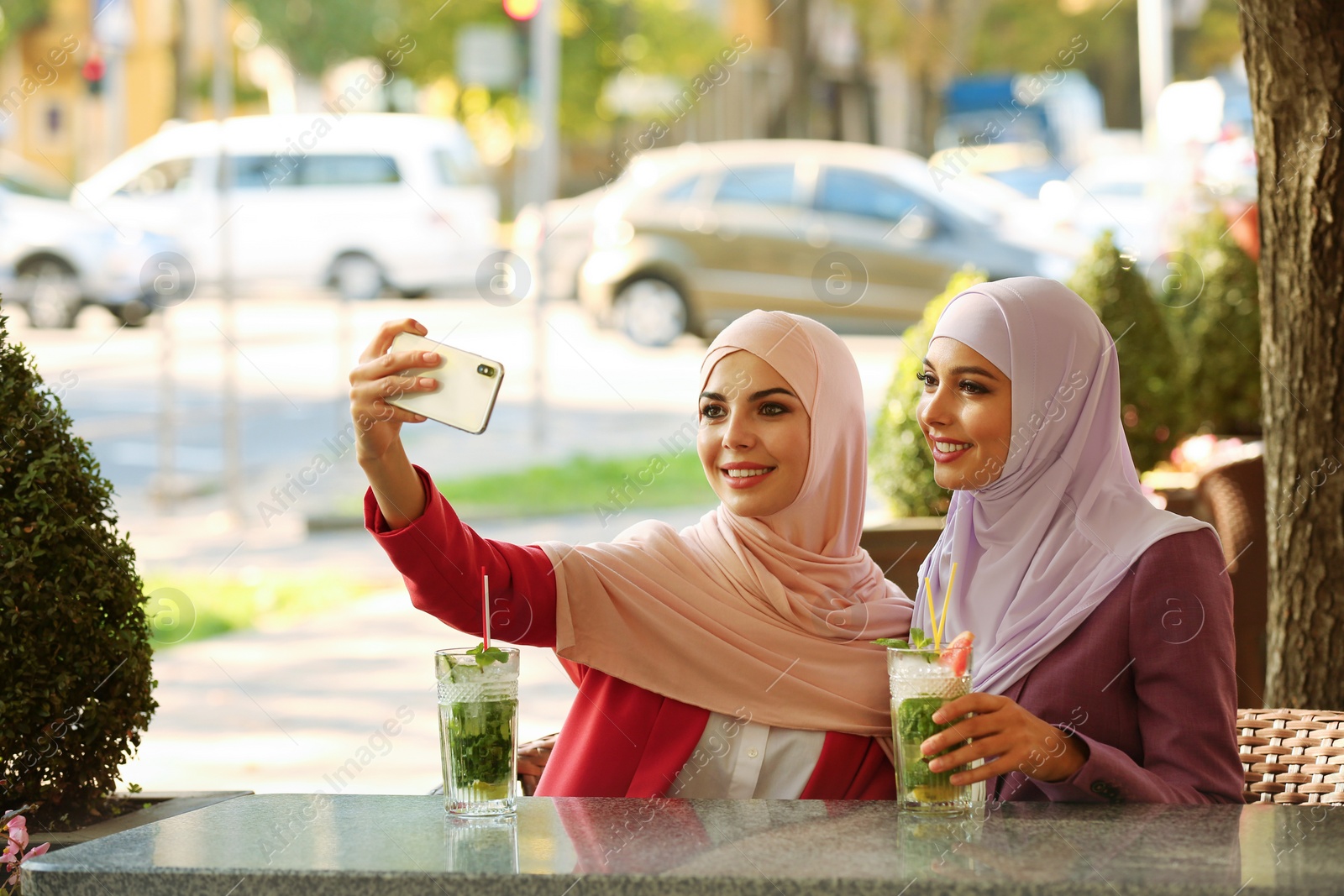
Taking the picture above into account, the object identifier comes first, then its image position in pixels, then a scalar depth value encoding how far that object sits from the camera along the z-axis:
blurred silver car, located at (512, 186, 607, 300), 16.47
